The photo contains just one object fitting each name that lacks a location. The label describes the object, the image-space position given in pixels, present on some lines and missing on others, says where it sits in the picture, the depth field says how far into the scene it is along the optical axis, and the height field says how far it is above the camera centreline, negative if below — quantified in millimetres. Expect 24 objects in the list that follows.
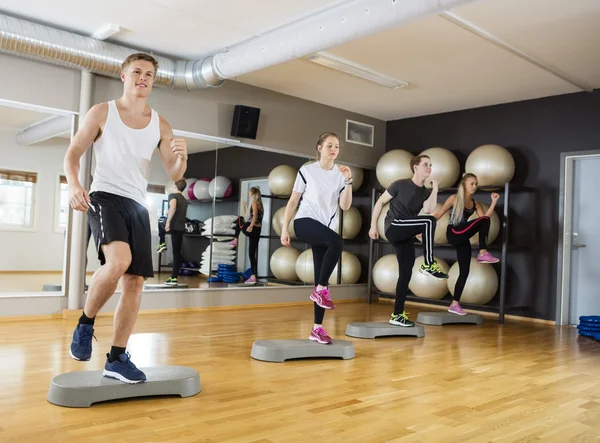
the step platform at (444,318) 5719 -778
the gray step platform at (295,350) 3570 -725
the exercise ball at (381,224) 7149 +174
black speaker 6320 +1220
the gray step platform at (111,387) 2438 -696
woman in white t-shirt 3779 +157
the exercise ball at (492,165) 6340 +849
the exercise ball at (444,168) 6855 +869
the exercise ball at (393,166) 7266 +915
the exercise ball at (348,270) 7601 -435
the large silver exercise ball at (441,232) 6641 +96
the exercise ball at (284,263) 6805 -342
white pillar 5219 -153
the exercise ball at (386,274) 6988 -431
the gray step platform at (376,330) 4652 -749
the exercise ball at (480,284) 6254 -461
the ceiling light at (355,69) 5551 +1702
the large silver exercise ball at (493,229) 6379 +150
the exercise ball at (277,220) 6719 +164
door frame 6270 +91
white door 6164 +46
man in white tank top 2430 +149
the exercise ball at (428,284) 6621 -512
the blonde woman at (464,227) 6016 +150
